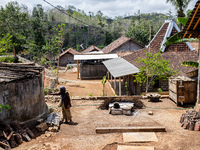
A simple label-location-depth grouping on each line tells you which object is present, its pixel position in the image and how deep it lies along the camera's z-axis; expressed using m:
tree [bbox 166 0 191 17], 30.45
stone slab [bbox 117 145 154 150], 5.98
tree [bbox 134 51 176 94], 12.85
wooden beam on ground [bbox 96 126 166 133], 7.23
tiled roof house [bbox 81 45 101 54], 39.91
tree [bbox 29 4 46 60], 38.22
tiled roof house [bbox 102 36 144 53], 33.00
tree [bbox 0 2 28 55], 30.98
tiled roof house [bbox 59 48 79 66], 41.31
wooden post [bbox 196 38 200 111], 9.35
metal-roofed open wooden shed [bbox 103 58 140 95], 13.94
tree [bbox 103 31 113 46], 54.16
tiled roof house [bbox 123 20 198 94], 14.70
